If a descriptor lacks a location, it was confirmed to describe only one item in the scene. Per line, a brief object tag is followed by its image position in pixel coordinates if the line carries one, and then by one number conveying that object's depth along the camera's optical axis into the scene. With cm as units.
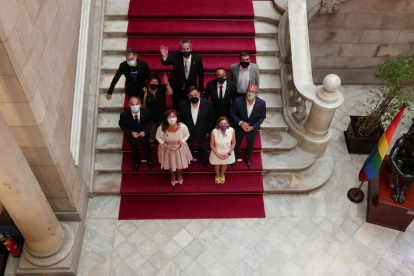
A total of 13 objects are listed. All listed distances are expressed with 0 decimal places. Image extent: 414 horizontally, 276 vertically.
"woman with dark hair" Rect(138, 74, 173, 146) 625
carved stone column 469
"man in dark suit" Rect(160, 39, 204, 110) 639
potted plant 710
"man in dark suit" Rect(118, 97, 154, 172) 614
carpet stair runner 725
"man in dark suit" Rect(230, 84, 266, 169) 640
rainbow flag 627
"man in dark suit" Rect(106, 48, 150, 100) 635
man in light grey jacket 653
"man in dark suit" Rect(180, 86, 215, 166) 618
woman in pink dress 611
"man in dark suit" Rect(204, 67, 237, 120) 636
